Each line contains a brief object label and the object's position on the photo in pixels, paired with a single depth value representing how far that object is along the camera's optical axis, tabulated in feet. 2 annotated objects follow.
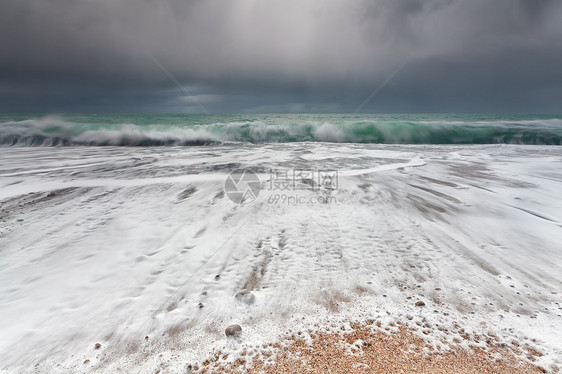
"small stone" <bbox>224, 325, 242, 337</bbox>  4.92
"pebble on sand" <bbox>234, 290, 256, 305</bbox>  5.81
